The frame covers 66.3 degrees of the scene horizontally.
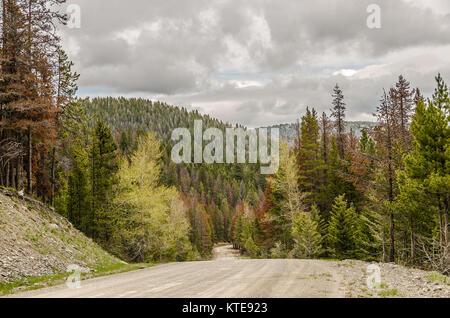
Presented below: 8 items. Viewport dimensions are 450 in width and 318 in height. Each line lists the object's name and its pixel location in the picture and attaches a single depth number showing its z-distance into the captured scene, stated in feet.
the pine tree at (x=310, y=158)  118.73
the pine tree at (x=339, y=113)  130.00
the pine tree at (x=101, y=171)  98.58
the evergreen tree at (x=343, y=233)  91.81
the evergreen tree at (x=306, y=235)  90.16
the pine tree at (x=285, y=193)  102.83
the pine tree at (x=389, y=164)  73.10
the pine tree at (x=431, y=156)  57.26
